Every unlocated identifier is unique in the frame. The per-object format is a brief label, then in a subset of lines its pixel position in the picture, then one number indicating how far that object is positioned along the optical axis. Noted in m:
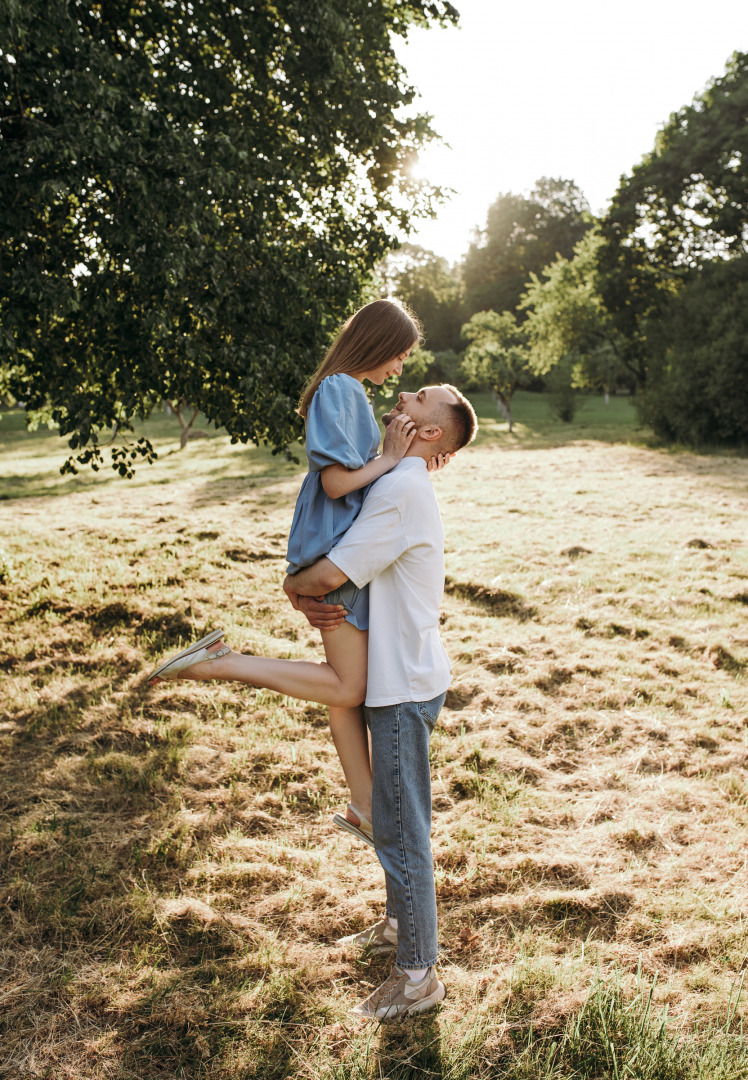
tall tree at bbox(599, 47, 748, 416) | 22.19
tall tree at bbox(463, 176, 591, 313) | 63.94
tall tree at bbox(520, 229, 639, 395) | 31.45
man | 2.30
